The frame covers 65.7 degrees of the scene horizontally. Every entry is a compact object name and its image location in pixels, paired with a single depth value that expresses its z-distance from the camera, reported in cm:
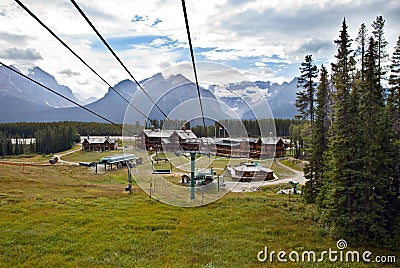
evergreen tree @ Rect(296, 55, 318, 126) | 2827
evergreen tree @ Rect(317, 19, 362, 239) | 1427
